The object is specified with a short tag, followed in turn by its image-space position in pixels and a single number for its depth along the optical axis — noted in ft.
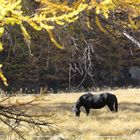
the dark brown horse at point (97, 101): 115.96
